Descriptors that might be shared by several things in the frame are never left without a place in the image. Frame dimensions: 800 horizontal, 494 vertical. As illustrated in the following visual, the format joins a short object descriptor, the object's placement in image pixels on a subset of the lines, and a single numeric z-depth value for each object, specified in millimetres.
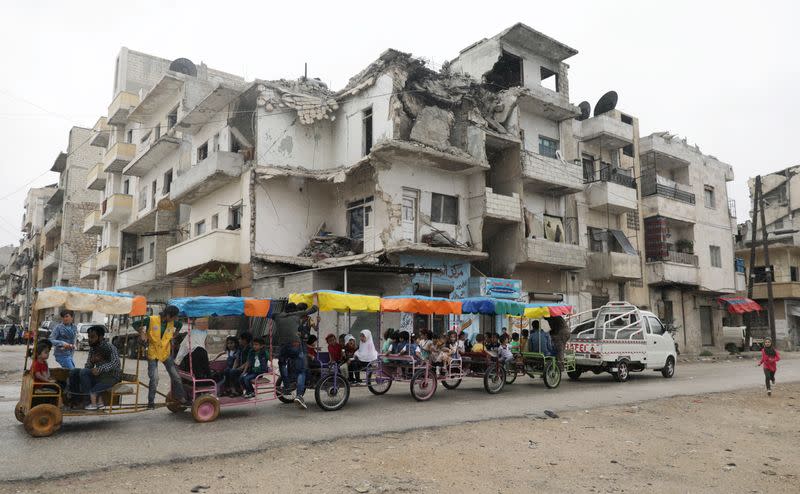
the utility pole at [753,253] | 33219
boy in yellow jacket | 9172
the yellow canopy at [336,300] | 10743
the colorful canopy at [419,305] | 12070
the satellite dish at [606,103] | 31703
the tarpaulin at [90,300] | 8109
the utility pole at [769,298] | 31853
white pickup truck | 16438
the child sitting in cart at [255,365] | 9758
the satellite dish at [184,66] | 31609
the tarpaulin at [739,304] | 33650
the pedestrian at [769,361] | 13984
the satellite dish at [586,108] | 33094
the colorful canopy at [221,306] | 9461
